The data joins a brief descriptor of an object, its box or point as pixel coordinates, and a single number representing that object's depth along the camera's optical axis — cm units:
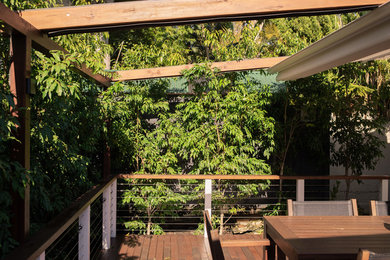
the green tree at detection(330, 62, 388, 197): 567
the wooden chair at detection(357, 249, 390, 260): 169
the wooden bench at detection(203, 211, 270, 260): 165
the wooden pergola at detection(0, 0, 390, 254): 247
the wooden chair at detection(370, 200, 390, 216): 319
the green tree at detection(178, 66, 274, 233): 547
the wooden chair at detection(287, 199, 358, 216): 318
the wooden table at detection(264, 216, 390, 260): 218
